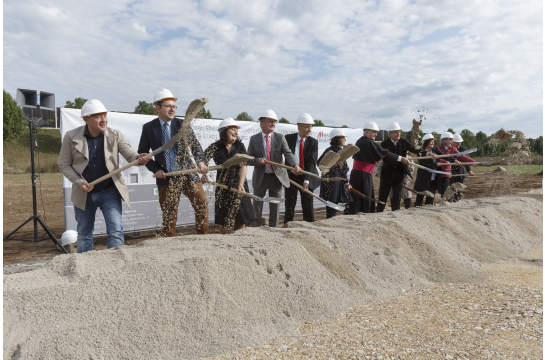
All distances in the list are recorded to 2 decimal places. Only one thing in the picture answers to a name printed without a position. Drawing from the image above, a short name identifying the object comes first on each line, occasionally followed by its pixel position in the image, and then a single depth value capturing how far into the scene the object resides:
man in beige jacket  3.20
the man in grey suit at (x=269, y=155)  4.54
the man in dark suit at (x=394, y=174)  5.95
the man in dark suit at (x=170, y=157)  3.66
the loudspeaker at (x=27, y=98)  4.59
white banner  4.81
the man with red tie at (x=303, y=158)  4.93
